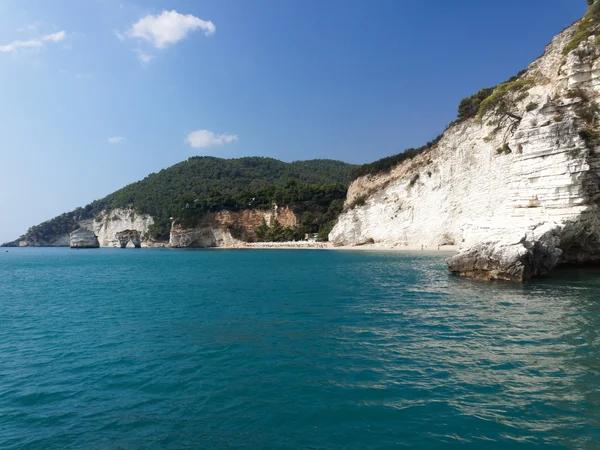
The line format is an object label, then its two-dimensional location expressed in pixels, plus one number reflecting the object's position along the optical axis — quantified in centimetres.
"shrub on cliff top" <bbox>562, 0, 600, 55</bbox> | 2538
